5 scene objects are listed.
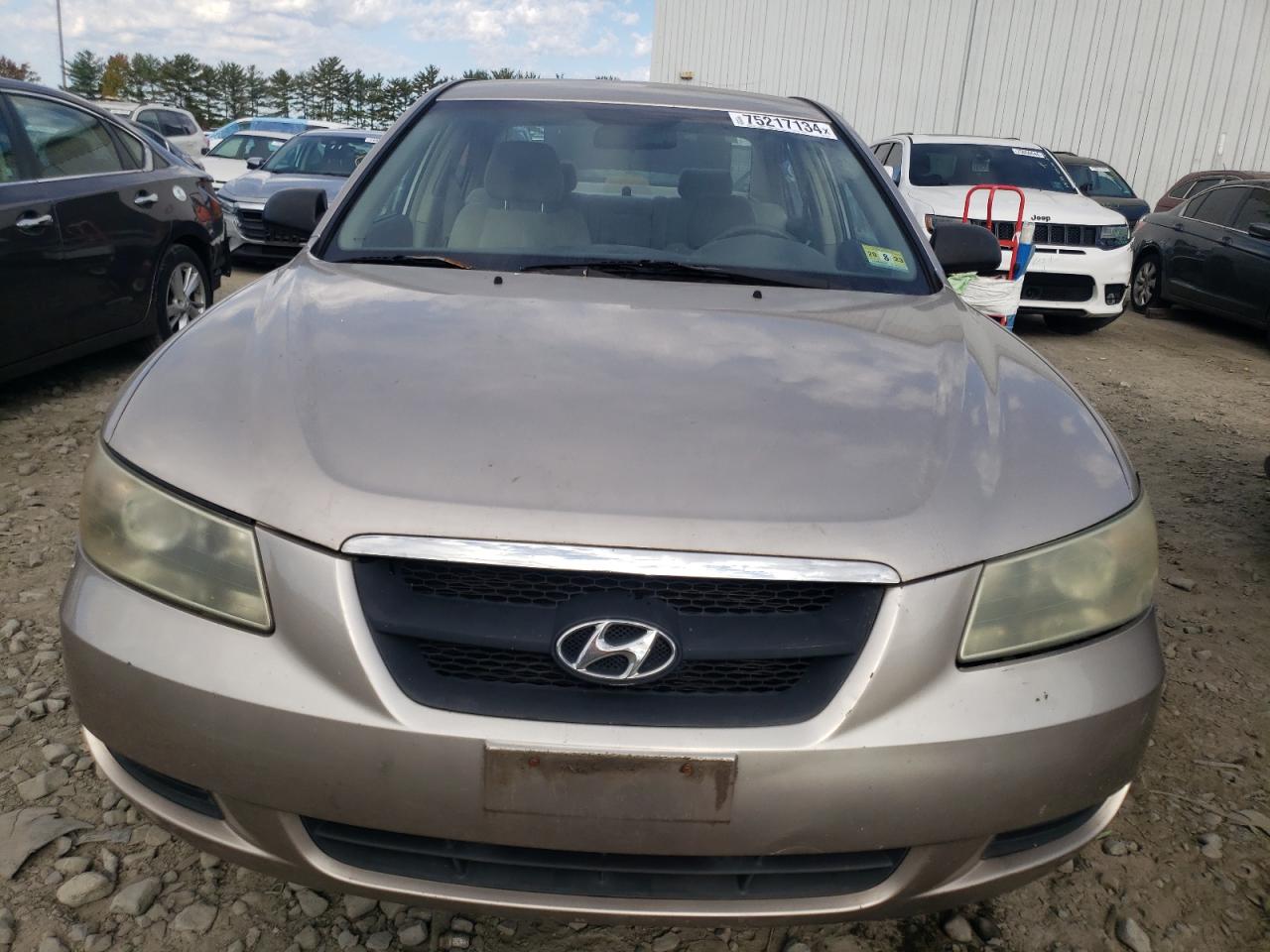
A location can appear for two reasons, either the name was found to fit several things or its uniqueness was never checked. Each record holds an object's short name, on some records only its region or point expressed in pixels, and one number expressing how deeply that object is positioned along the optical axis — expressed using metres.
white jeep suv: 7.95
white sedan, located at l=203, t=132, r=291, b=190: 13.66
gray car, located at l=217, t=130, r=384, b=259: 9.12
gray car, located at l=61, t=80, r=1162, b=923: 1.33
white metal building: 19.03
